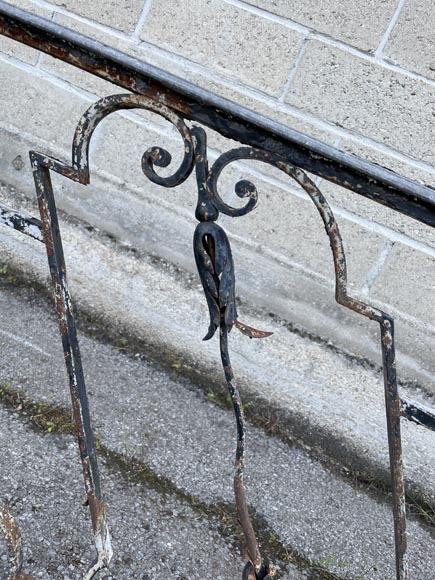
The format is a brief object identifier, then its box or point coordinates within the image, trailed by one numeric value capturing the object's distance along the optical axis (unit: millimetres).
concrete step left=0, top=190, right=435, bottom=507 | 2516
